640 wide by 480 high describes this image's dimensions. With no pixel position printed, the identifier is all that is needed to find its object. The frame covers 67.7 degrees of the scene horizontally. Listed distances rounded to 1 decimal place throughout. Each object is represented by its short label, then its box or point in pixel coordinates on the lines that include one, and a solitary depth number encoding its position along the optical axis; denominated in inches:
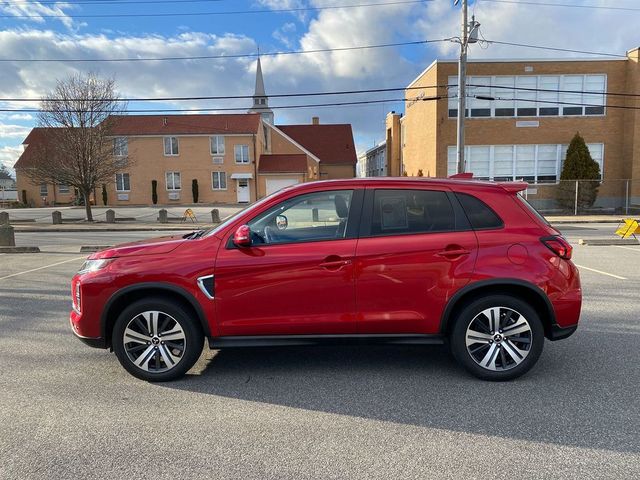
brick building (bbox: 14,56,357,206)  1590.8
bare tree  1013.8
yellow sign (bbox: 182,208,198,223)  1072.0
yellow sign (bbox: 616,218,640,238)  575.5
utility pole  820.6
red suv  158.9
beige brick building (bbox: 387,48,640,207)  1071.0
